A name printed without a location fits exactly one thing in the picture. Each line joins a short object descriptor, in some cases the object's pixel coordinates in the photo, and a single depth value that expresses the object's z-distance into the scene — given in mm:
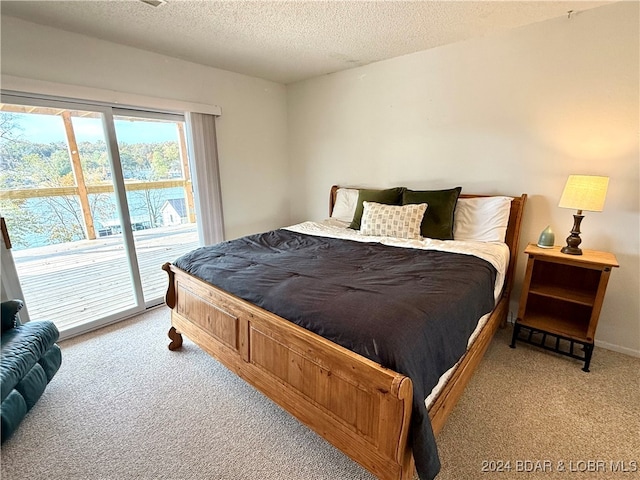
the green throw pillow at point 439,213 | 2482
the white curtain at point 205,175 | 3074
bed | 1132
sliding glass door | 2223
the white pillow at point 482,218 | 2402
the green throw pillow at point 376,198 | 2820
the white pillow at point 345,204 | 3291
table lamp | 1919
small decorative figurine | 2211
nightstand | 1982
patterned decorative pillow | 2480
